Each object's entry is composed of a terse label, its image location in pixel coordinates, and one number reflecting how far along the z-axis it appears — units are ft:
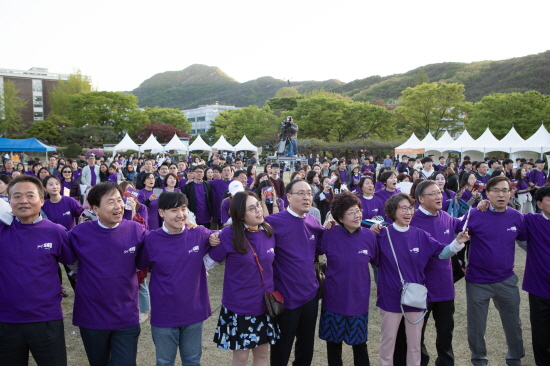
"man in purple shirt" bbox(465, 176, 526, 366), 10.69
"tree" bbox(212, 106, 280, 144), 150.92
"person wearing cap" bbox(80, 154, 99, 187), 29.45
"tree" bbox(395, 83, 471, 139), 131.95
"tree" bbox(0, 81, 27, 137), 167.32
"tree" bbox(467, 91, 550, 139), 105.60
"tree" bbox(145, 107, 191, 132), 178.91
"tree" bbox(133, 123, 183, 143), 160.04
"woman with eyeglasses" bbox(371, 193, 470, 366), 9.73
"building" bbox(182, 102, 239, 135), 281.13
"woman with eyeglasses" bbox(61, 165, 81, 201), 22.30
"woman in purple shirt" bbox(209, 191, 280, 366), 8.78
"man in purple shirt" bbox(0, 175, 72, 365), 7.79
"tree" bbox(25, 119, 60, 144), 154.81
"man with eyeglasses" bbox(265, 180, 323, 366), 9.40
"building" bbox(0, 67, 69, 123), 223.92
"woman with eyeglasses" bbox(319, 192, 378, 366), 9.62
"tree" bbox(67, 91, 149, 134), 166.81
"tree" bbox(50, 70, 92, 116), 205.98
